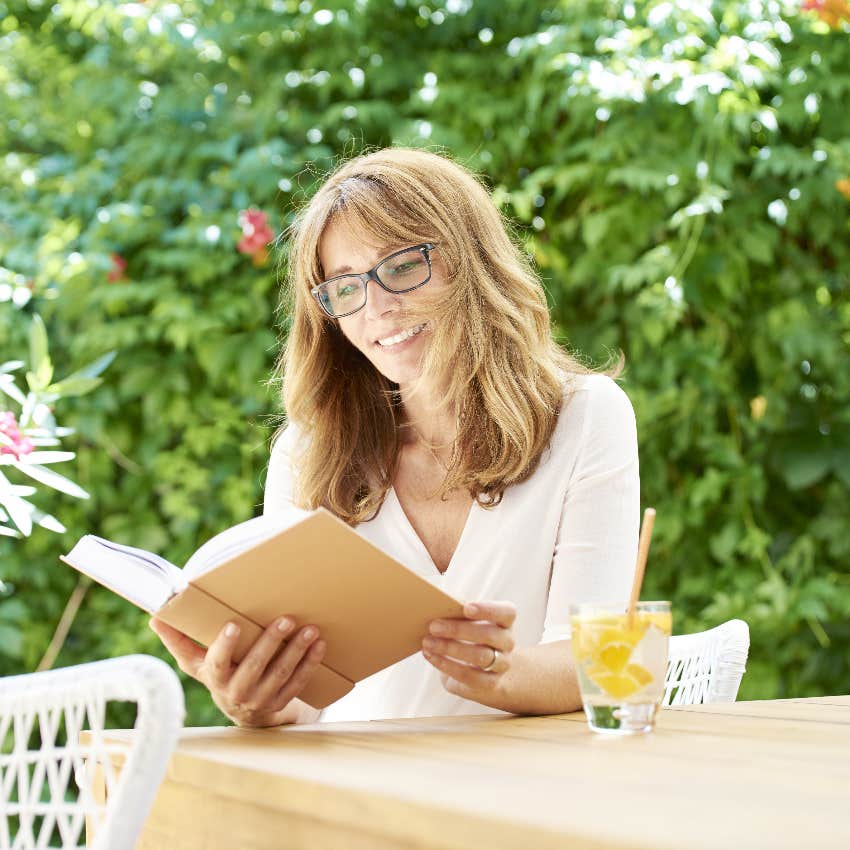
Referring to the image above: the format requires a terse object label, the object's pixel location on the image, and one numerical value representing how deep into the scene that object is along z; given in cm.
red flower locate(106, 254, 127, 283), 294
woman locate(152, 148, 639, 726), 165
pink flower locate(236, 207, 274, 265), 292
